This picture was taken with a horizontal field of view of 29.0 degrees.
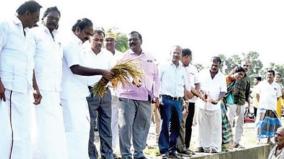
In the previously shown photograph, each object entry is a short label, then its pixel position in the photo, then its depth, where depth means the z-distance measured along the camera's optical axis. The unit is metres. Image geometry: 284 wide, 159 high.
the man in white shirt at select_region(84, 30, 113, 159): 6.99
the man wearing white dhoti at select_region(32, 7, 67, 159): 5.70
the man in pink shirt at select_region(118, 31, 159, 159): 7.63
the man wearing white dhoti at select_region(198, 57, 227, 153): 10.12
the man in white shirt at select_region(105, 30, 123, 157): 8.26
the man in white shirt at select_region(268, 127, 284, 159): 7.40
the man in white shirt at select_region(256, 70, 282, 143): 13.41
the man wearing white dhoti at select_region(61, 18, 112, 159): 6.10
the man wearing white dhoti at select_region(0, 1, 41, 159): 5.14
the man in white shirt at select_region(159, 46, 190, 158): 8.73
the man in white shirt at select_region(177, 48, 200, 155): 9.35
